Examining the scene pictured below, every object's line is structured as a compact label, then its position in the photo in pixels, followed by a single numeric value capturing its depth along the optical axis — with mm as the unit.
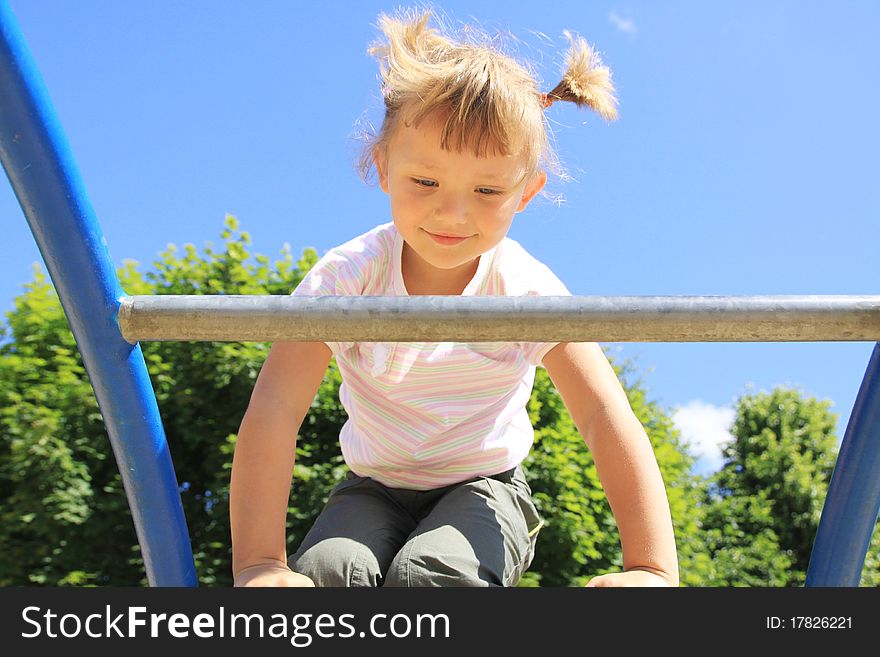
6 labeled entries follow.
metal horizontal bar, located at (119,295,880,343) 981
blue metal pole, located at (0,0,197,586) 1038
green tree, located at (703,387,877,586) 8078
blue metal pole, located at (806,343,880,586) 1179
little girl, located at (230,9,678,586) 1313
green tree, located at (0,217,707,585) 4066
